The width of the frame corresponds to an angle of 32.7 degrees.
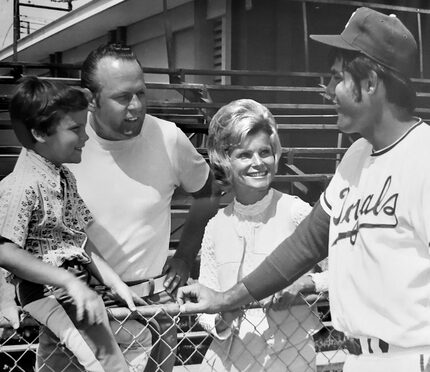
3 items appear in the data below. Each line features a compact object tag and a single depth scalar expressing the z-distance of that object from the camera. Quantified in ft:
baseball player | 5.93
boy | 6.88
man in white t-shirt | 8.74
